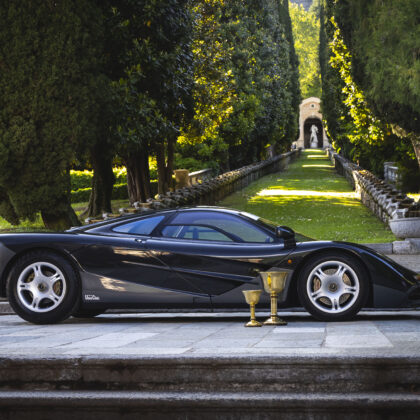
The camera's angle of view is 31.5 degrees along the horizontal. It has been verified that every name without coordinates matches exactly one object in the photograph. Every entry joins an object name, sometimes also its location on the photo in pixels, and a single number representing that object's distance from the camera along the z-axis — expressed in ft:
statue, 406.21
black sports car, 23.70
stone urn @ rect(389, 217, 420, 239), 49.21
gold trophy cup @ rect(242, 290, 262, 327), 22.67
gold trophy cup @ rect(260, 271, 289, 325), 22.95
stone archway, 384.68
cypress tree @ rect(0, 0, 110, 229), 49.37
